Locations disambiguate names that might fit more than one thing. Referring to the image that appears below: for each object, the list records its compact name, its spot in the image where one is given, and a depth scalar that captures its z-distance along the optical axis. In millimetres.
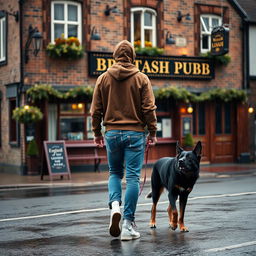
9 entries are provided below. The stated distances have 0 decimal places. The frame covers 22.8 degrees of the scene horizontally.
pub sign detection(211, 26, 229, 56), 23469
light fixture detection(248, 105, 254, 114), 26034
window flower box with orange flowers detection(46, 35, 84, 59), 20953
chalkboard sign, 19016
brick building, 21172
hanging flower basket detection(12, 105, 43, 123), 20125
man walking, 7000
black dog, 7140
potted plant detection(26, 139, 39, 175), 20734
